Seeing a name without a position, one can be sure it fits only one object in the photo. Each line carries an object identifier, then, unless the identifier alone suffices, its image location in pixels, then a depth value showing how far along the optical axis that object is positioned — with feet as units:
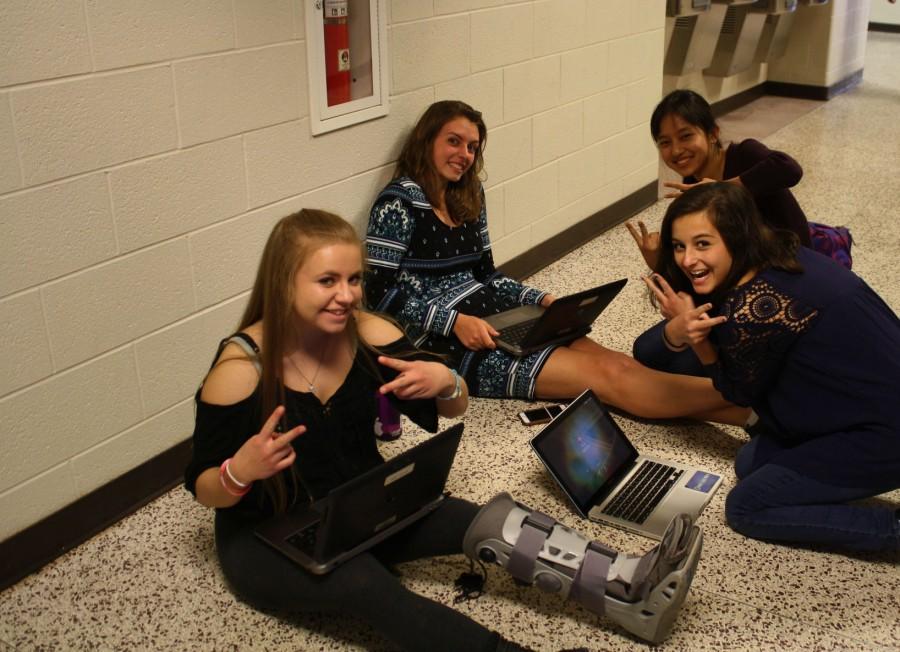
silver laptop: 7.04
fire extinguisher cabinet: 8.12
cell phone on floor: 8.45
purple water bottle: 8.05
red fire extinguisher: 8.26
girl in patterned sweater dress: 8.48
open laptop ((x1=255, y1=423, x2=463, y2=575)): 5.48
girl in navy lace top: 6.51
